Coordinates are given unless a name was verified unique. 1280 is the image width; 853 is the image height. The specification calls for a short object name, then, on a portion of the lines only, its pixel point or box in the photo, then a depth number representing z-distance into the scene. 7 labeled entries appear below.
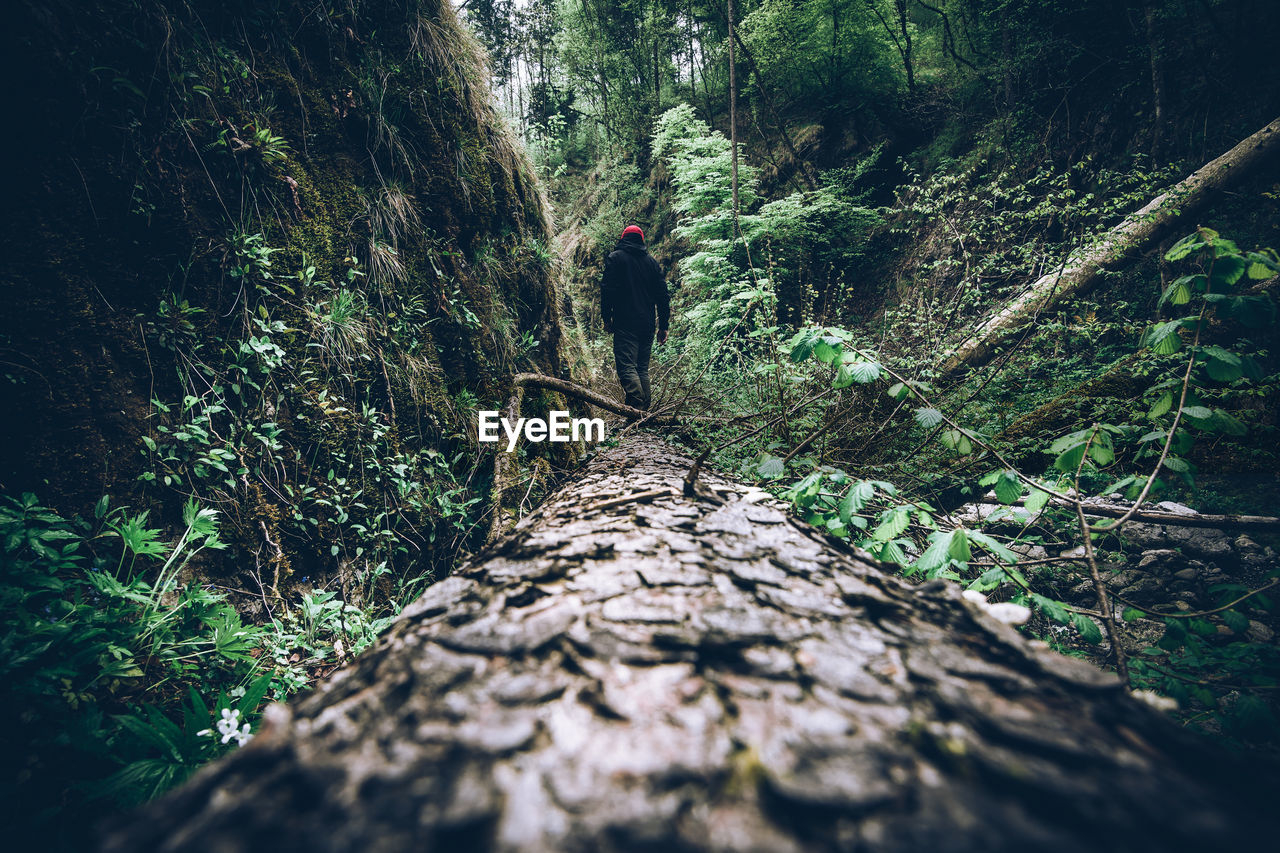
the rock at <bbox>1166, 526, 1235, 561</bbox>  3.24
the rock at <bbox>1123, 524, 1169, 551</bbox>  3.45
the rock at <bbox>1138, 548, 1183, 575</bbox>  3.29
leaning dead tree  4.01
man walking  4.86
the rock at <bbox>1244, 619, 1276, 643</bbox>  2.64
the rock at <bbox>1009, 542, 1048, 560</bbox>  3.42
